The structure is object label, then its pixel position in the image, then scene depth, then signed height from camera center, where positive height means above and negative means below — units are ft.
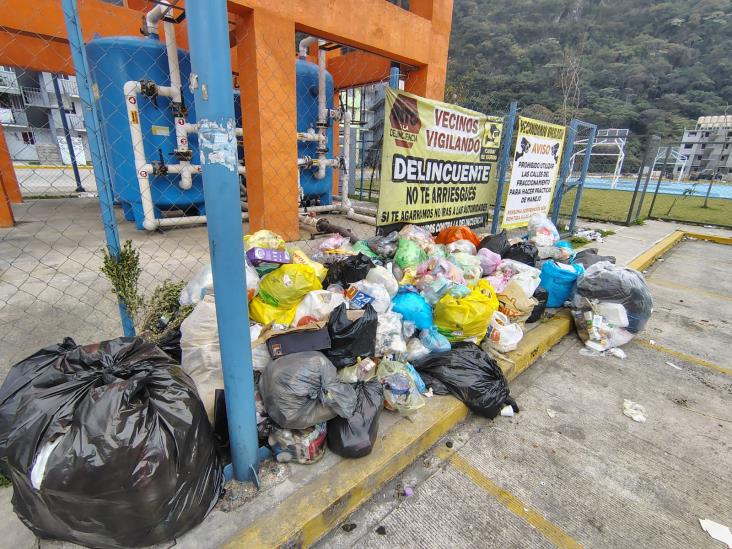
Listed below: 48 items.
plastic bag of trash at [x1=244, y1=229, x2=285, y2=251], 8.26 -2.08
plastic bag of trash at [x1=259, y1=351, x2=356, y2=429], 5.71 -3.73
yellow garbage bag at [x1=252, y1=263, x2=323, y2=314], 7.30 -2.67
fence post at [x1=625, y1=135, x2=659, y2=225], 26.12 +0.30
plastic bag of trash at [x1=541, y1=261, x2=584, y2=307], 12.42 -3.96
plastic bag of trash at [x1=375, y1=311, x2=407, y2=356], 8.02 -3.90
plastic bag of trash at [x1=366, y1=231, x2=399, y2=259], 11.51 -2.85
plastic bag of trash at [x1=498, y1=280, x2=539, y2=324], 10.75 -4.13
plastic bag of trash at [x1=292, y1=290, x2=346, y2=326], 7.22 -3.04
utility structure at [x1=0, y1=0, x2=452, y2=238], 14.02 +4.51
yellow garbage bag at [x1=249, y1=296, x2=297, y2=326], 7.16 -3.14
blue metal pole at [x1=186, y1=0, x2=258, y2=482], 3.97 -0.71
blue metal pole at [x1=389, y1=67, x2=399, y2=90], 12.25 +2.33
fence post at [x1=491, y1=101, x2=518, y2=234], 15.39 +0.04
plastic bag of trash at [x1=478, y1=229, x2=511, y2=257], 14.03 -3.25
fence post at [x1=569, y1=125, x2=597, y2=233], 21.39 -0.84
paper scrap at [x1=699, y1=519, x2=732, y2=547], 5.61 -5.39
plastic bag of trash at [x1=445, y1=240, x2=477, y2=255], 13.30 -3.24
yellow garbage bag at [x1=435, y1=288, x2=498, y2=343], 8.87 -3.77
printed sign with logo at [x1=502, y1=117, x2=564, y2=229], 16.98 -0.60
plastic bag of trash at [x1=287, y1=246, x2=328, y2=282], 8.71 -2.57
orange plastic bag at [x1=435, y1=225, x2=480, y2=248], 14.53 -3.09
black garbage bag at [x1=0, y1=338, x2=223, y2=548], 4.00 -3.37
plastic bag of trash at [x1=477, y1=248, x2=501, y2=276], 12.75 -3.49
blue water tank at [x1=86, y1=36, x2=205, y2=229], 16.07 +1.12
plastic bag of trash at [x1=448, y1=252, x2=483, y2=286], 11.28 -3.35
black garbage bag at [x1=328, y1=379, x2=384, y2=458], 6.02 -4.45
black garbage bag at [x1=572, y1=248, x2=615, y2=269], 14.67 -3.83
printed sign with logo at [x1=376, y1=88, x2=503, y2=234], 11.92 -0.34
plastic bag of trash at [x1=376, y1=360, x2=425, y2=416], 7.11 -4.43
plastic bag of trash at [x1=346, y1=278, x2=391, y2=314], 8.43 -3.17
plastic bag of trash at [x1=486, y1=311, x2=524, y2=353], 9.62 -4.52
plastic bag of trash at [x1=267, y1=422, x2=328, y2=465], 5.90 -4.55
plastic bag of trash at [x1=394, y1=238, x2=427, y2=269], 10.91 -2.96
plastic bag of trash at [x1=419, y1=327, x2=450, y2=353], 8.70 -4.26
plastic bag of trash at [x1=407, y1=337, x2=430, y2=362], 8.62 -4.44
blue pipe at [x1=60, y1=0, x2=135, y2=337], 5.47 +0.20
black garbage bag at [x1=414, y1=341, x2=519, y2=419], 7.80 -4.68
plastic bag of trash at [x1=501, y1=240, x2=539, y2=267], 13.57 -3.42
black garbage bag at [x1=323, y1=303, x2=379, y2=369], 7.08 -3.46
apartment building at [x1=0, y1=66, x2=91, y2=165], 67.96 +3.55
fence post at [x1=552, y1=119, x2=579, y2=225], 19.95 -0.52
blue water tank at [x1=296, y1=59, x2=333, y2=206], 20.25 +1.73
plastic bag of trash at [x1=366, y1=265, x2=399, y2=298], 9.20 -3.08
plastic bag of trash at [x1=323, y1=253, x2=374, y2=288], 9.38 -2.98
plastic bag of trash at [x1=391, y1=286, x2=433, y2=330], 8.87 -3.64
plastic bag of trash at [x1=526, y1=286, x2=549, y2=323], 11.75 -4.40
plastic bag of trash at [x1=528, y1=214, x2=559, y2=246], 16.40 -3.27
